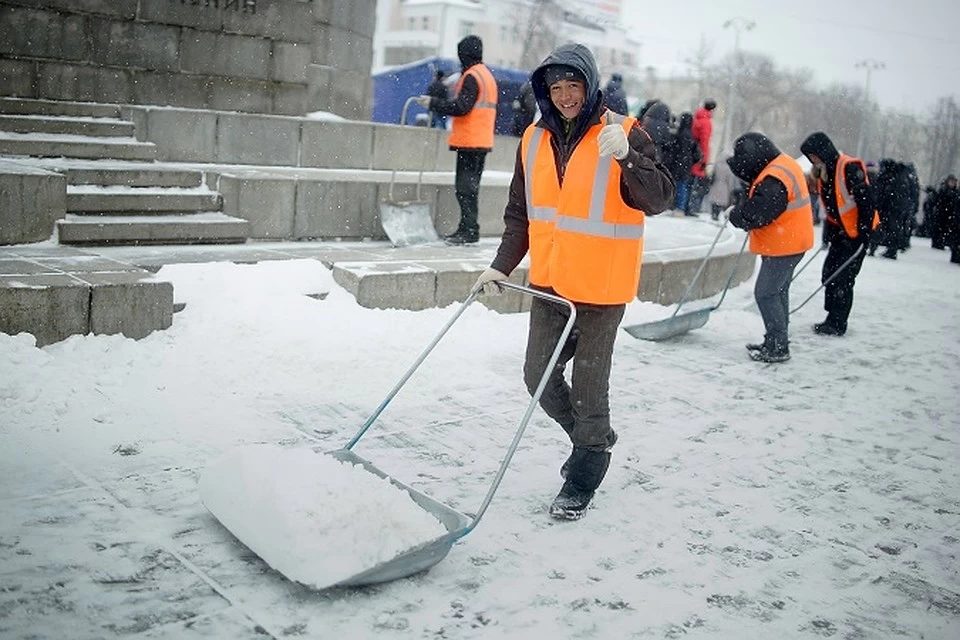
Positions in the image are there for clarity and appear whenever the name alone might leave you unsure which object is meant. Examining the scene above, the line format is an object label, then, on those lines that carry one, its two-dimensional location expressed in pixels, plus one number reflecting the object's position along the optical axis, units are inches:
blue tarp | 799.7
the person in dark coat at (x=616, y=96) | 448.1
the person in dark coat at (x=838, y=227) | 327.0
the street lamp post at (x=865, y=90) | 2167.8
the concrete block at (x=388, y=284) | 264.8
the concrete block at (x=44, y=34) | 348.2
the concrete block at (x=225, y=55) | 392.8
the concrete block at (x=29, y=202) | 249.8
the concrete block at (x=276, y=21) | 403.5
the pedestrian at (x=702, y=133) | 628.7
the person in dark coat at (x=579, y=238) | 144.8
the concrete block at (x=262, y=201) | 325.1
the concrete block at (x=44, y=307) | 195.8
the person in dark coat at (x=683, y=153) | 598.9
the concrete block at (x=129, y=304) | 208.4
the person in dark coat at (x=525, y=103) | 406.3
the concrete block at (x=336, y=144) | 395.2
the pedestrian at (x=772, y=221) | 274.2
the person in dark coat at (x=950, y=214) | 716.0
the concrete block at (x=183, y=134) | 355.6
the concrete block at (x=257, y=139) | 374.0
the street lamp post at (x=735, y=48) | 1793.8
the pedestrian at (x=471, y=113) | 339.6
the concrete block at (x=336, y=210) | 336.2
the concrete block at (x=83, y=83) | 358.1
